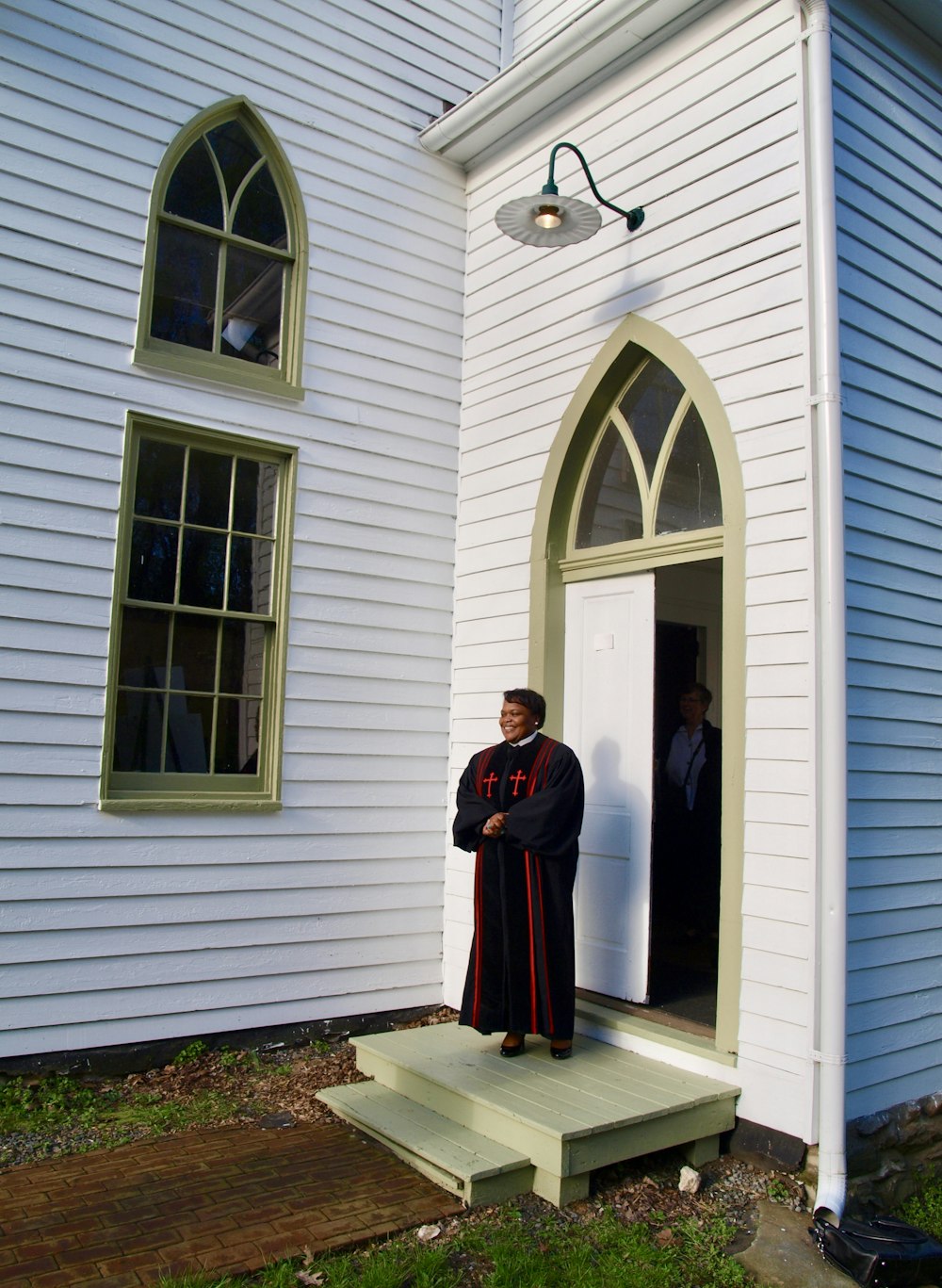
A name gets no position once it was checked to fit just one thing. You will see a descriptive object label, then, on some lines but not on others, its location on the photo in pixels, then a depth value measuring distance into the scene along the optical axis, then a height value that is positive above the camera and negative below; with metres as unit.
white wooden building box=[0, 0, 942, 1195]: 4.73 +1.30
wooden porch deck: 4.19 -1.57
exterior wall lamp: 5.20 +2.65
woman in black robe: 4.93 -0.74
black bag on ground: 3.70 -1.76
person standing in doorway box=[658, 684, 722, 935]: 7.14 -0.41
